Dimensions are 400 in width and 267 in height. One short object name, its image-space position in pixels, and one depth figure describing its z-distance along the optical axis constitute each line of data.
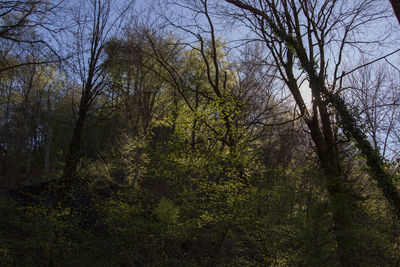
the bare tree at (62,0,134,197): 7.98
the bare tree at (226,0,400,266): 5.57
